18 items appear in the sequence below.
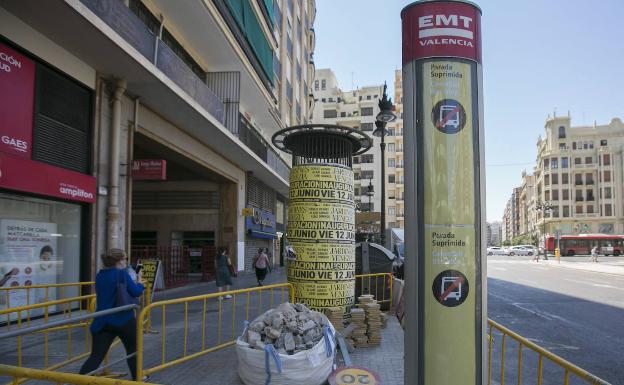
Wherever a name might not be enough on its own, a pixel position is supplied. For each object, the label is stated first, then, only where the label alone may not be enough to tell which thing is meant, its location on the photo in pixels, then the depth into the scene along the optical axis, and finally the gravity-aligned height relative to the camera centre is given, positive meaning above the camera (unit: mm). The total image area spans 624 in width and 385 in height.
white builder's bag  5309 -1584
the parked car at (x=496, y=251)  88044 -5036
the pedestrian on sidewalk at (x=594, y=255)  45031 -2908
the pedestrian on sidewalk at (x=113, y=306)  5102 -895
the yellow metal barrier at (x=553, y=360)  3122 -1034
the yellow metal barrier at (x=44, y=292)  8969 -1436
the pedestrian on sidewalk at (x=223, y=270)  13711 -1323
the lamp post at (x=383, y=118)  15523 +3547
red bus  67500 -2794
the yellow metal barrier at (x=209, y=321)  5973 -2026
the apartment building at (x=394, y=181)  87562 +7797
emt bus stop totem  3502 +173
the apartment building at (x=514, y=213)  158250 +3812
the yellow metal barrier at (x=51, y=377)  2734 -900
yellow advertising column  8344 -163
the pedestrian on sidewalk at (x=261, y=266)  17891 -1566
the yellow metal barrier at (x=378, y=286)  11261 -1450
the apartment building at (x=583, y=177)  92625 +9211
